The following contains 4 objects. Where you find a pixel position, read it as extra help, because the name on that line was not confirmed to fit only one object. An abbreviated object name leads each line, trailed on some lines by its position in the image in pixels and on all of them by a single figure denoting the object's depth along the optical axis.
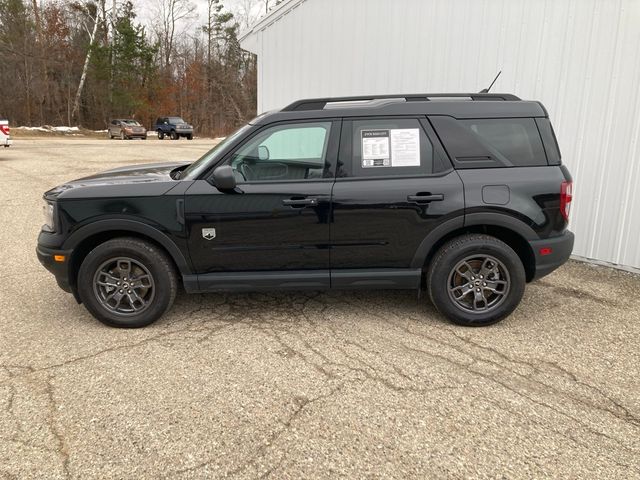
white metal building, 5.07
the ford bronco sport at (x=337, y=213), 3.60
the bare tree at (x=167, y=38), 51.19
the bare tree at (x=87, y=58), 39.84
